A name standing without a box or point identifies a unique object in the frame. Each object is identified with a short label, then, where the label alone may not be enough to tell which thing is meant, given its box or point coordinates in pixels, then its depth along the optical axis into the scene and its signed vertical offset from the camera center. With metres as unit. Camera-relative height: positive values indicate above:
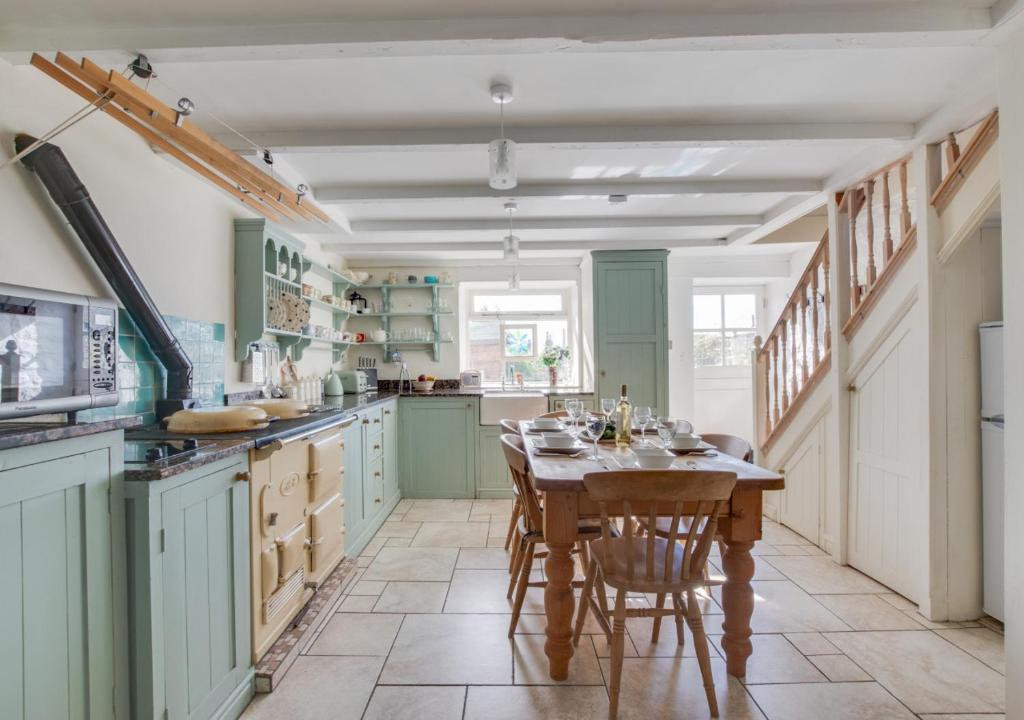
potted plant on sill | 5.07 +0.03
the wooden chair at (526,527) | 2.19 -0.79
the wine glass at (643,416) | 2.54 -0.30
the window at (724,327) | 5.62 +0.38
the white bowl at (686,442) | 2.36 -0.41
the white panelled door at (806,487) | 3.26 -0.91
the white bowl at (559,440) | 2.31 -0.39
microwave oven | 1.22 +0.04
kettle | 3.92 -0.19
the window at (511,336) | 5.43 +0.28
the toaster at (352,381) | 4.28 -0.16
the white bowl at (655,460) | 2.00 -0.42
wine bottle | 2.56 -0.34
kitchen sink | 4.42 -0.43
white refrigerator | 2.21 -0.51
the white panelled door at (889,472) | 2.51 -0.64
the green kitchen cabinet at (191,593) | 1.34 -0.71
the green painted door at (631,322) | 4.58 +0.36
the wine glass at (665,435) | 2.35 -0.37
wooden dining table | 1.87 -0.80
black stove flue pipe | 1.70 +0.41
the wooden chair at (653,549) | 1.67 -0.69
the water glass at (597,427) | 2.67 -0.37
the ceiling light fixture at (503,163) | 1.86 +0.77
